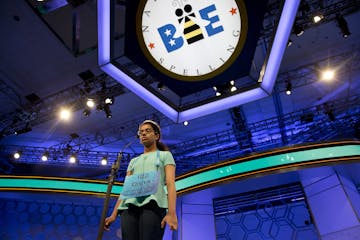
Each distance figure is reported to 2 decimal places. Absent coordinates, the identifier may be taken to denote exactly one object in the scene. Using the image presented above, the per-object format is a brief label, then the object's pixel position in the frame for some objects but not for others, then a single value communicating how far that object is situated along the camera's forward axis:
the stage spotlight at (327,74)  7.09
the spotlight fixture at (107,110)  7.87
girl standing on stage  1.49
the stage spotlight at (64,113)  7.98
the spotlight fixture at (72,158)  9.97
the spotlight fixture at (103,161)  10.31
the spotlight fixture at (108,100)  7.68
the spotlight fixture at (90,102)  7.64
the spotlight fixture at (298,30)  5.91
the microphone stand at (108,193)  1.57
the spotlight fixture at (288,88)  7.47
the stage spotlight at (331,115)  8.25
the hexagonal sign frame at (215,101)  1.93
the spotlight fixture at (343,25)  5.97
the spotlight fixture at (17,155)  9.86
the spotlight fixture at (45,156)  10.01
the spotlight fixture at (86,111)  7.99
